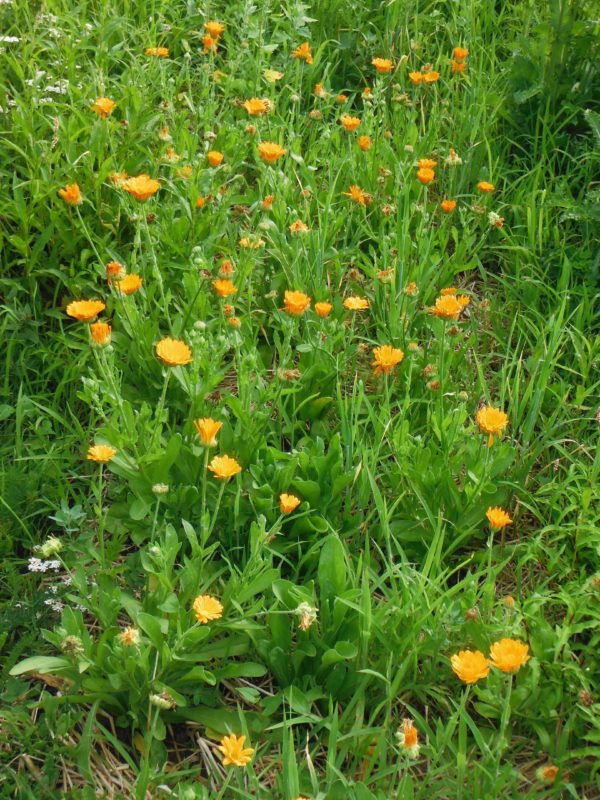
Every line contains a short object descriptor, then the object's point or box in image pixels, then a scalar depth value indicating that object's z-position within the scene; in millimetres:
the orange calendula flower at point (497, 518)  1913
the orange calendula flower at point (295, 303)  2189
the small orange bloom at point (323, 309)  2359
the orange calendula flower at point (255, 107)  2762
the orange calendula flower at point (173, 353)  1933
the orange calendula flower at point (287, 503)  1859
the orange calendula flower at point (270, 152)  2604
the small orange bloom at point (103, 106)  2576
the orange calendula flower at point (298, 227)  2502
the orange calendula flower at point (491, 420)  2031
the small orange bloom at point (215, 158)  2681
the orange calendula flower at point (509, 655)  1594
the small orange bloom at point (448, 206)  2838
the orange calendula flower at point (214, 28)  3156
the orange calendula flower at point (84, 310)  1968
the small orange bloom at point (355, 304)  2432
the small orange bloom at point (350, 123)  3029
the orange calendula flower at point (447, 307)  2270
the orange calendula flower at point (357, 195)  2795
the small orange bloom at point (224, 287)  2281
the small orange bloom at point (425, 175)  2805
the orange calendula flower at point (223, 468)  1853
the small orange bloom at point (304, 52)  3266
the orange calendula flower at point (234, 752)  1471
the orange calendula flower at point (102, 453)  1760
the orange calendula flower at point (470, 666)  1618
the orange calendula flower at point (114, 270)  2111
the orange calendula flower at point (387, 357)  2229
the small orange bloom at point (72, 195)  2359
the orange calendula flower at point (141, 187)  2252
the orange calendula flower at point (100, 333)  1900
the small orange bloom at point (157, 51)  3117
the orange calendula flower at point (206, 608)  1666
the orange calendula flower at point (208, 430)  1801
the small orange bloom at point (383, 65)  3251
